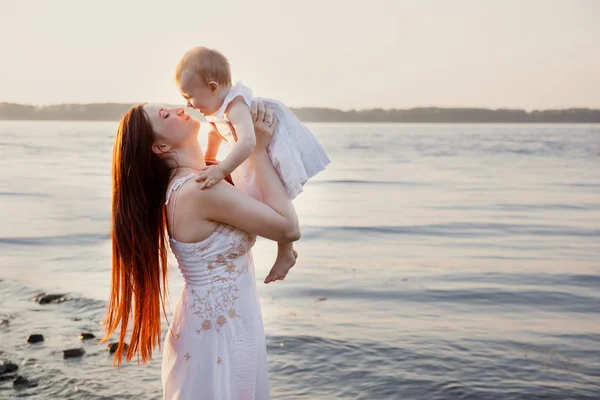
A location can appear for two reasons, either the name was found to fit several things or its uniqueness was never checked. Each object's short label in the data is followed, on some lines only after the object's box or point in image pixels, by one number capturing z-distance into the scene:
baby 3.07
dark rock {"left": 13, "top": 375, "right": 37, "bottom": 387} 6.38
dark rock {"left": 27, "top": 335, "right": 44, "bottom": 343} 7.56
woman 3.06
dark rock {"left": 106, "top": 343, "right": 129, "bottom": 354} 7.24
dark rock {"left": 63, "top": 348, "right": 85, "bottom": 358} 7.10
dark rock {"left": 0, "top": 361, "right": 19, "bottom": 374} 6.64
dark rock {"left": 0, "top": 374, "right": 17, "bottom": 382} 6.51
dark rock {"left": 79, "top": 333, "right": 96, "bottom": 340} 7.72
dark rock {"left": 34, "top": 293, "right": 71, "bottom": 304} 9.40
